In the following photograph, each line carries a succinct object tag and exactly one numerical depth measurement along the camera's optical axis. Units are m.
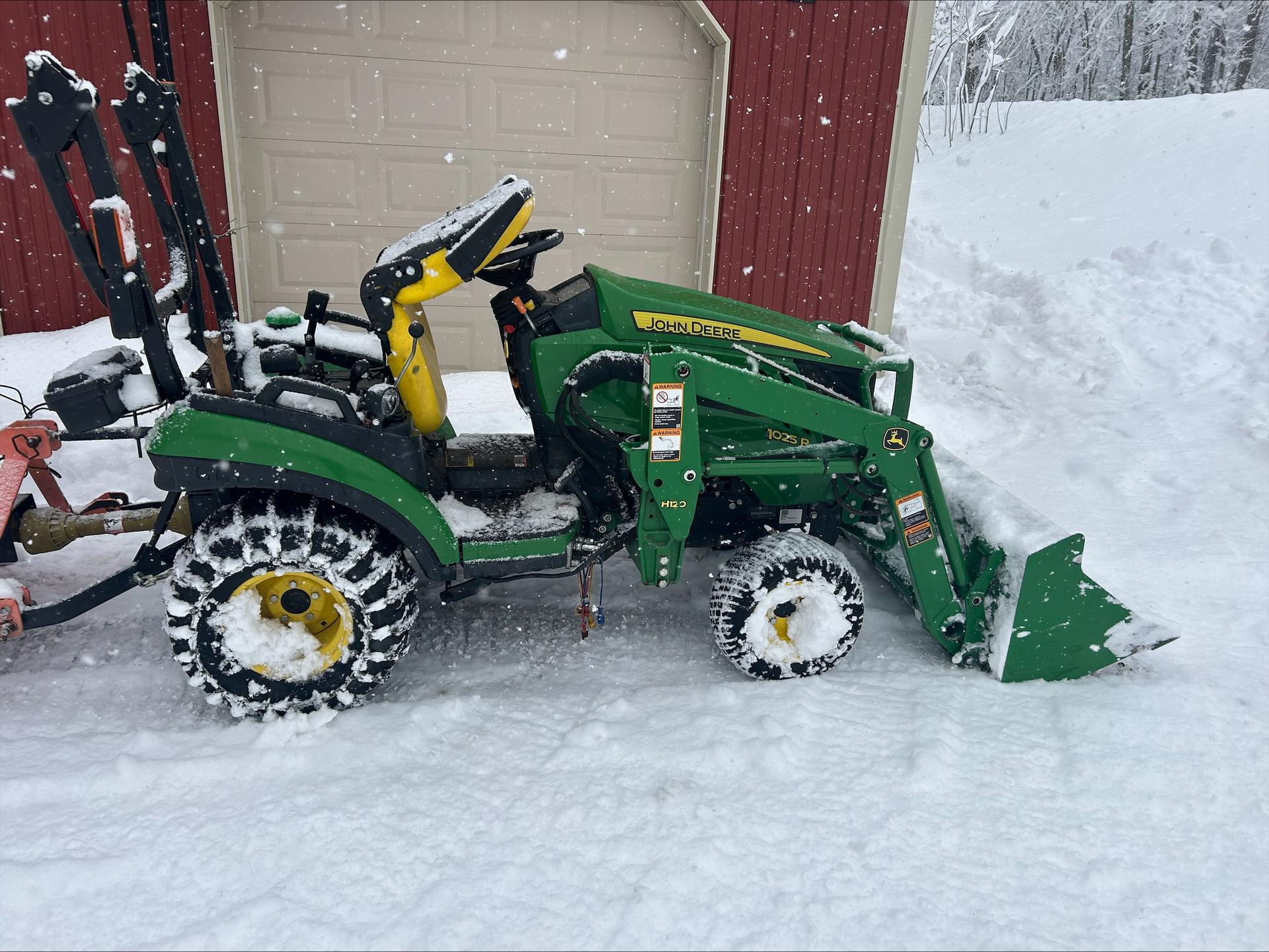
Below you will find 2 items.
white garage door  6.18
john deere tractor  2.88
